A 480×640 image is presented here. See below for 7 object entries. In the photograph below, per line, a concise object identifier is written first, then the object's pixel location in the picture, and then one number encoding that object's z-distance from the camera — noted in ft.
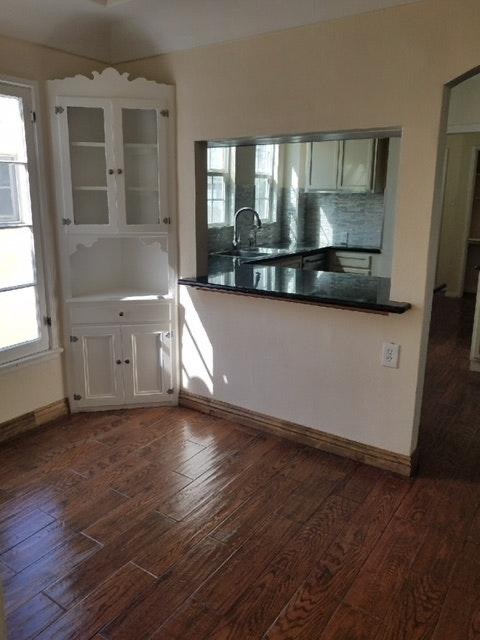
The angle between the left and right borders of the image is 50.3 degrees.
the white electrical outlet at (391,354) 8.64
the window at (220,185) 17.06
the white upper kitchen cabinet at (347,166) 18.11
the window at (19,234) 9.49
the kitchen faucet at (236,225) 17.52
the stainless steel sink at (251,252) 16.76
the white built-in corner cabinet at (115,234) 10.06
